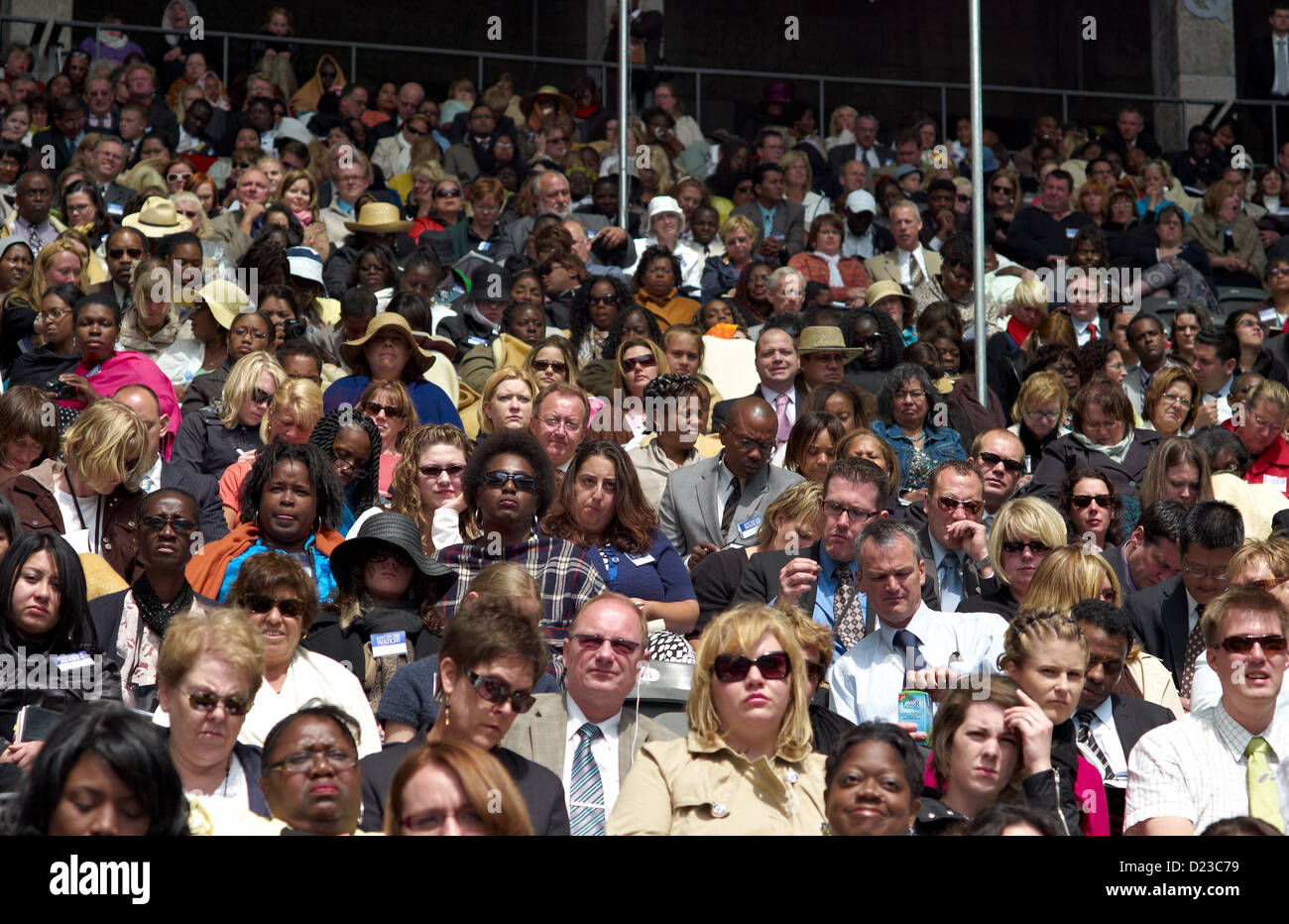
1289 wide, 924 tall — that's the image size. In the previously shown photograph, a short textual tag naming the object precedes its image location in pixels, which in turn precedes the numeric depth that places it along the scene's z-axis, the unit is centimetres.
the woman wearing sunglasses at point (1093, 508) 797
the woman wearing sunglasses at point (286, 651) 570
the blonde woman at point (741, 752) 484
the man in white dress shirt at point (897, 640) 614
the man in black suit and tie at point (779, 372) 997
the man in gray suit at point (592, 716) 546
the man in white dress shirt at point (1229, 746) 537
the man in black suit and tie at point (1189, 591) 713
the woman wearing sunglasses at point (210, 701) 496
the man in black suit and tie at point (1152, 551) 751
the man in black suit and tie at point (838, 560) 684
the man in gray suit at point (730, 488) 804
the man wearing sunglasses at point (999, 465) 846
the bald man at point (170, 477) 769
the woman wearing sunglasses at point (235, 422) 865
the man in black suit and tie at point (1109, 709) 589
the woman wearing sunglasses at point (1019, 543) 710
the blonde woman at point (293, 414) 835
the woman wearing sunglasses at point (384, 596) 627
